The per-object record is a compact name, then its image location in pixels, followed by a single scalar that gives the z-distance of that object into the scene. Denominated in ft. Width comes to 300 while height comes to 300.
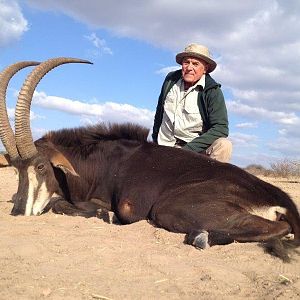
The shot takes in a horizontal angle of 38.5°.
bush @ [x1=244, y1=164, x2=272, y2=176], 68.31
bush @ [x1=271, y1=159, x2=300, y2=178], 62.59
